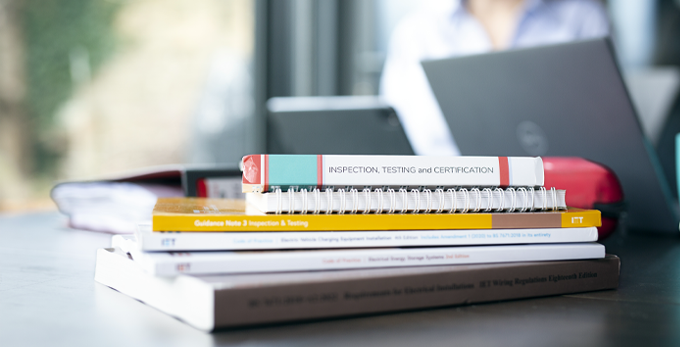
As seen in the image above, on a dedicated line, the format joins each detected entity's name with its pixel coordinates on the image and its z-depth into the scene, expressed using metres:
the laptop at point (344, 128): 1.23
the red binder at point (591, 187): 0.78
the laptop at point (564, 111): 0.84
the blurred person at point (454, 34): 2.28
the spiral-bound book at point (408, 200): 0.50
